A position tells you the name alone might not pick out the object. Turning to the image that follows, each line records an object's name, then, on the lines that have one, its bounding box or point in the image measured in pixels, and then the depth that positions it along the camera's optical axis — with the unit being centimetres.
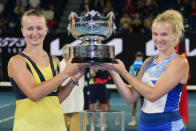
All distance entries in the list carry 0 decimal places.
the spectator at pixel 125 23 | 1432
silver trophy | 296
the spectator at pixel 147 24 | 1389
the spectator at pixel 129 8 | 1541
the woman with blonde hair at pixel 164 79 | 299
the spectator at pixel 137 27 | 1405
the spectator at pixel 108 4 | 1543
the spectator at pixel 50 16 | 1558
